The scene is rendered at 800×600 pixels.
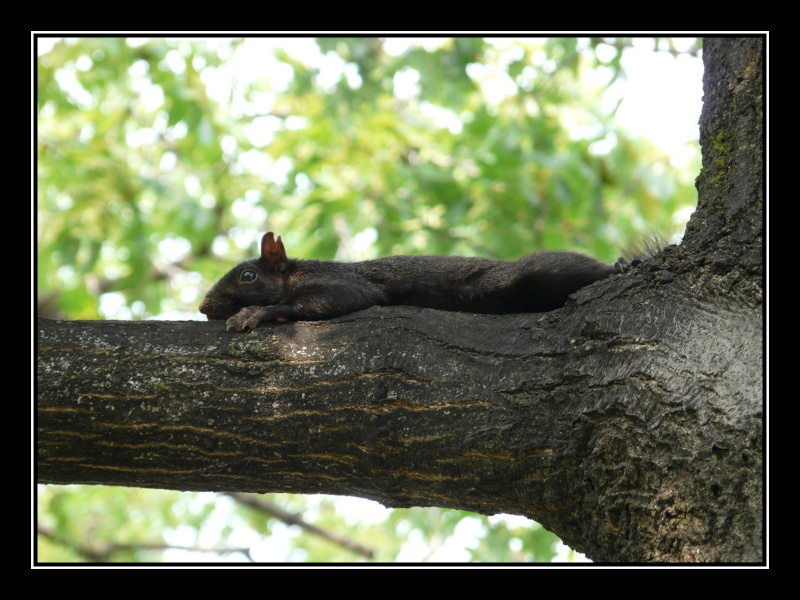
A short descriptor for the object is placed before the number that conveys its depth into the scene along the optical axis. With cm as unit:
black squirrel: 830
